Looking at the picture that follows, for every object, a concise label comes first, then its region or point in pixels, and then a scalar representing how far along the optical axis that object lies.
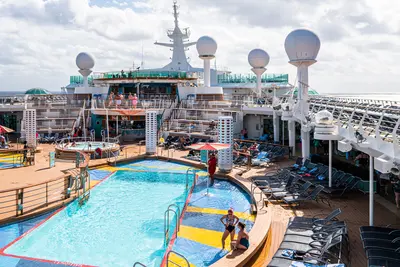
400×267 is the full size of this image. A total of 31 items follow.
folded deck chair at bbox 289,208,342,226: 7.40
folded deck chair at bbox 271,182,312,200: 10.02
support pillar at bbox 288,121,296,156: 16.72
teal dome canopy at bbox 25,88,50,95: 39.59
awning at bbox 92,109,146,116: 22.22
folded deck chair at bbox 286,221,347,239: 6.89
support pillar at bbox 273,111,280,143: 18.79
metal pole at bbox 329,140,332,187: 10.36
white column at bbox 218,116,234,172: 13.02
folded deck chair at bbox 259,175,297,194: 10.51
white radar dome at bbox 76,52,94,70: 29.34
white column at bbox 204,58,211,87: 28.02
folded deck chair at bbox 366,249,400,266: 5.58
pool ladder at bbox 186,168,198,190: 11.92
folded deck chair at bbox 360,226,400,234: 6.60
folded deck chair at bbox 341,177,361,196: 10.26
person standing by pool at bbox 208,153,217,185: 12.78
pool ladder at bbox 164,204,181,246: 7.70
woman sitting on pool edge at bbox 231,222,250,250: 6.73
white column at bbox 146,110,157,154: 17.20
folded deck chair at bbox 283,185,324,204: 9.56
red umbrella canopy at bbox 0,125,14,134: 15.41
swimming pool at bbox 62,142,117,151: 17.39
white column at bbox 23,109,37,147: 18.70
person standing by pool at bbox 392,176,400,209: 9.29
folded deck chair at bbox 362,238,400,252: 5.95
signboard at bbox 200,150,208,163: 15.23
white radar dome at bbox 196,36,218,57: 27.22
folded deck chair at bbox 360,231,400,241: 6.31
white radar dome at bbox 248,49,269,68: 25.75
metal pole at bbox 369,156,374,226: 7.27
